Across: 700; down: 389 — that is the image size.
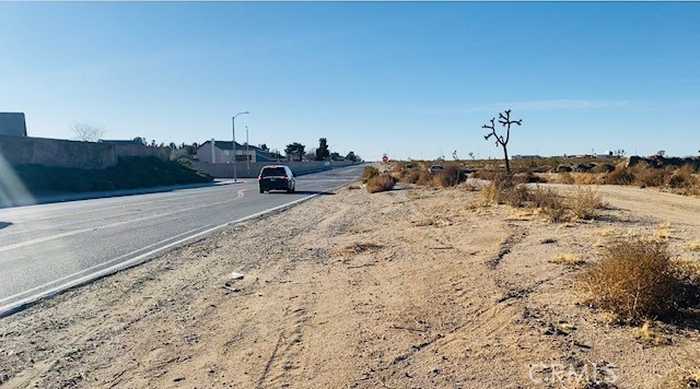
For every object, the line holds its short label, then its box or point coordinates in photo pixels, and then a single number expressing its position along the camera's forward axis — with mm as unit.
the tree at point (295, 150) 173500
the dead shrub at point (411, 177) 44188
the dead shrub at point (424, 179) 39616
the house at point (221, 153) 126056
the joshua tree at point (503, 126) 50031
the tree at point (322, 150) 186500
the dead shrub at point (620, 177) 35500
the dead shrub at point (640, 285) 5570
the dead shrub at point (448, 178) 36562
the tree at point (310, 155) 185000
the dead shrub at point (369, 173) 45650
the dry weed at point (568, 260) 8234
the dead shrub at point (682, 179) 28211
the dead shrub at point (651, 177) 31594
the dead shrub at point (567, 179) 37719
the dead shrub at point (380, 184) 35159
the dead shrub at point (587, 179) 35959
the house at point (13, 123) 57344
